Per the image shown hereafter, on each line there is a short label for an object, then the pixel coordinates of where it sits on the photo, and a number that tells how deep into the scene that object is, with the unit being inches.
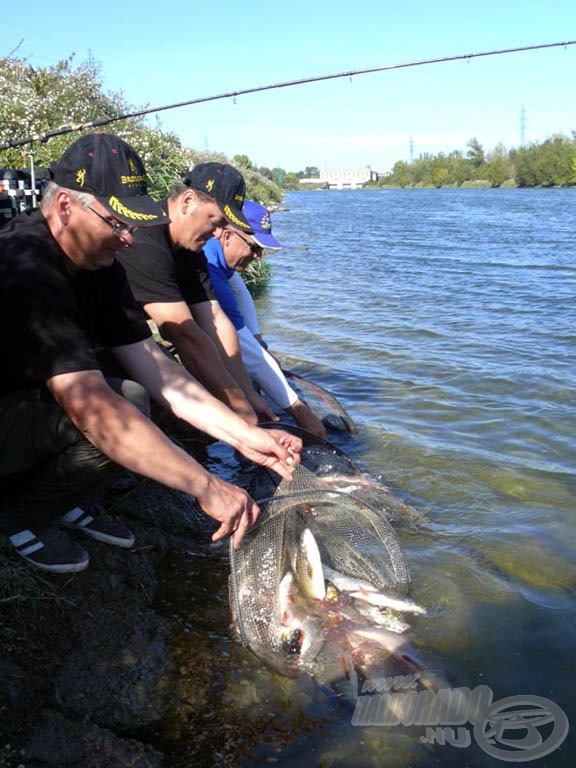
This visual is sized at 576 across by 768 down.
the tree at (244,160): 2236.8
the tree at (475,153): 4675.2
